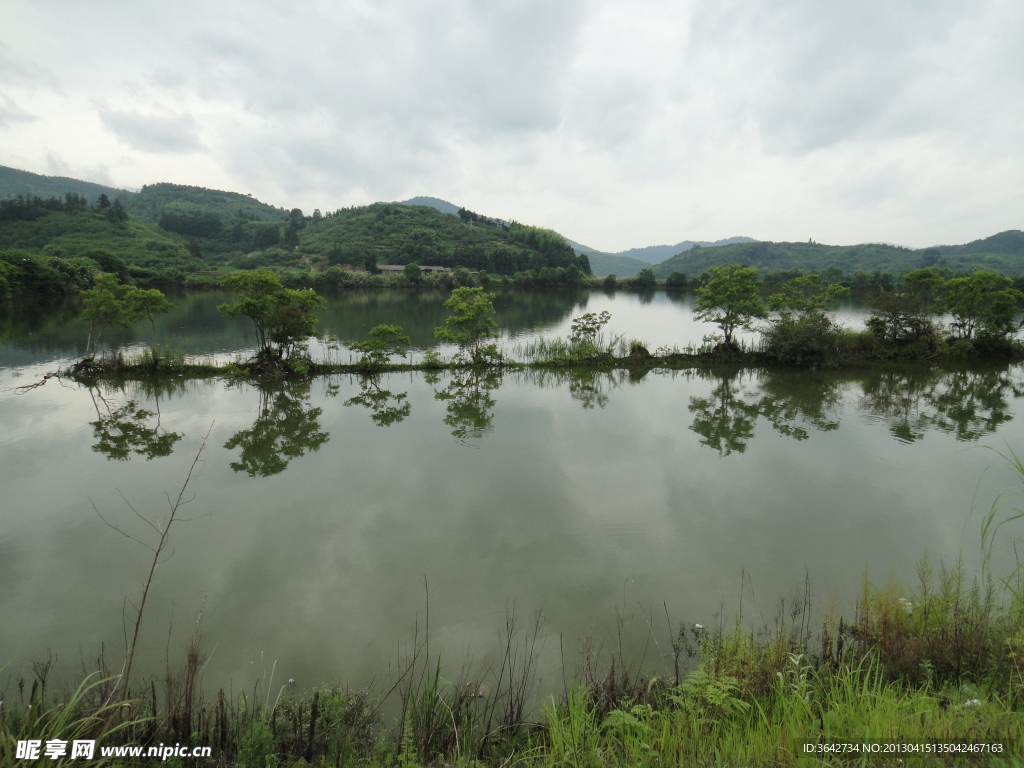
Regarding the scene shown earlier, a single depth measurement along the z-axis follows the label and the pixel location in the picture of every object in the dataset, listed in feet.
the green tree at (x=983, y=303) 63.67
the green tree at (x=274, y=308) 49.21
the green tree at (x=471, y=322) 55.98
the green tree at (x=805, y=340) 58.39
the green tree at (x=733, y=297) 61.11
